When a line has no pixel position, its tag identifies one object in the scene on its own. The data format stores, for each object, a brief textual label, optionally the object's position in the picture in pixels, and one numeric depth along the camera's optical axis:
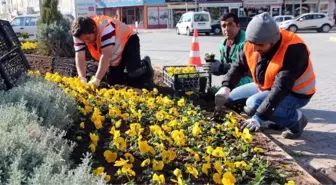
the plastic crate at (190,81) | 4.66
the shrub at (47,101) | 2.90
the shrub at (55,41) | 8.36
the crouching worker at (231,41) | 4.63
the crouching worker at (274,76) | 3.41
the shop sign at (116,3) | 42.66
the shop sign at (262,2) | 41.22
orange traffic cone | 8.46
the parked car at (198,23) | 27.84
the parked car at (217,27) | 28.43
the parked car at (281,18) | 32.44
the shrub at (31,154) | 1.78
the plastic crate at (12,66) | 3.86
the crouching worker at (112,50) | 4.33
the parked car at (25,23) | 21.65
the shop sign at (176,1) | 40.75
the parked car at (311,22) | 30.58
